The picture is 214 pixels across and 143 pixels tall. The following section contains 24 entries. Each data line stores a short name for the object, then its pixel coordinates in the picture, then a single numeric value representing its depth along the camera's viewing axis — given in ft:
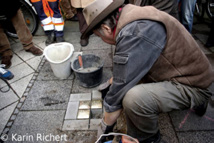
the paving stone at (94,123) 6.70
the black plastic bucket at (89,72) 7.96
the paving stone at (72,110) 7.20
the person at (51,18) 11.35
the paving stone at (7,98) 8.14
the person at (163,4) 7.83
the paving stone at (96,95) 8.06
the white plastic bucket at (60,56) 8.63
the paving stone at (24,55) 11.56
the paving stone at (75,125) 6.73
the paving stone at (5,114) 7.15
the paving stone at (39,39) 13.36
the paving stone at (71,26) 15.06
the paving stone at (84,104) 7.57
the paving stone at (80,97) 8.03
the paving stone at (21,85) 8.83
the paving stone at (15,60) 11.04
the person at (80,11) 10.96
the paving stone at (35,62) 10.70
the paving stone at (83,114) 7.14
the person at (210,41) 11.22
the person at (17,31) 9.64
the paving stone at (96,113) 7.32
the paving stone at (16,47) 12.43
